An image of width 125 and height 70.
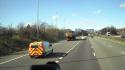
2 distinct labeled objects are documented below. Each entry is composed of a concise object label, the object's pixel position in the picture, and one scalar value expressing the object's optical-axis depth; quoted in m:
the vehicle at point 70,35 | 42.41
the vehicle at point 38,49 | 12.33
